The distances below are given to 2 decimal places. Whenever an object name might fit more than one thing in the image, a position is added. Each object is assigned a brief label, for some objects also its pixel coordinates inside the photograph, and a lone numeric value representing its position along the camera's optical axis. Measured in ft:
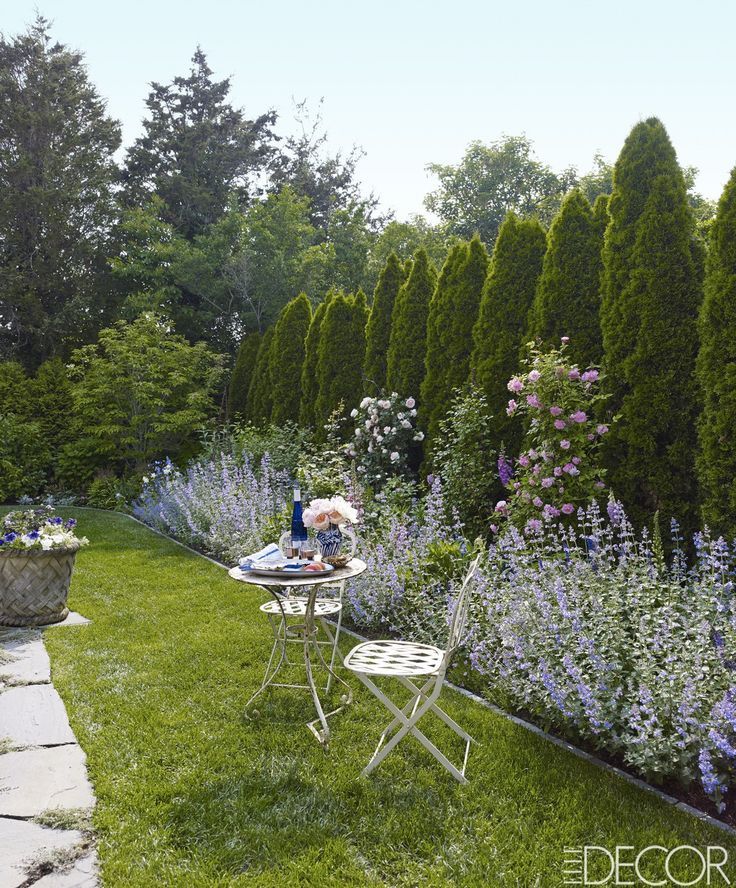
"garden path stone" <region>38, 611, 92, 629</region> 17.09
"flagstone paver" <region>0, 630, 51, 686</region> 13.35
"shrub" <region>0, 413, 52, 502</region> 40.30
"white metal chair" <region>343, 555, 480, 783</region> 9.32
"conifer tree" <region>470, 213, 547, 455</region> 22.36
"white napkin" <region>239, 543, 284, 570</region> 11.99
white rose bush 26.63
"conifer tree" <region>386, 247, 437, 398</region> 28.19
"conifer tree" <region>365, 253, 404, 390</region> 31.04
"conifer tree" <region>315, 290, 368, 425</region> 33.40
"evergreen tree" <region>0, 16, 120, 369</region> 58.54
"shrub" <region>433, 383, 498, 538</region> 20.79
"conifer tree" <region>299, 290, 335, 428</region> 36.45
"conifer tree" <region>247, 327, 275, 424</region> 42.83
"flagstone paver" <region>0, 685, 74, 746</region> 10.61
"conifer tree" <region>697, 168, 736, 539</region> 14.35
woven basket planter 16.90
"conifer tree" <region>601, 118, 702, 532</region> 16.31
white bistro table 10.99
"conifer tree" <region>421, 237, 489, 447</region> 25.16
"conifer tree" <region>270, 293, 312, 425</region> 39.47
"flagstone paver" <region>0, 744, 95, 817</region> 8.64
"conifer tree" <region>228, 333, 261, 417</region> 48.34
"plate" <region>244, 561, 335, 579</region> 11.41
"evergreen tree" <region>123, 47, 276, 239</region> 64.28
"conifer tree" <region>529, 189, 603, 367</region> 19.61
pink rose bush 16.66
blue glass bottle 12.42
